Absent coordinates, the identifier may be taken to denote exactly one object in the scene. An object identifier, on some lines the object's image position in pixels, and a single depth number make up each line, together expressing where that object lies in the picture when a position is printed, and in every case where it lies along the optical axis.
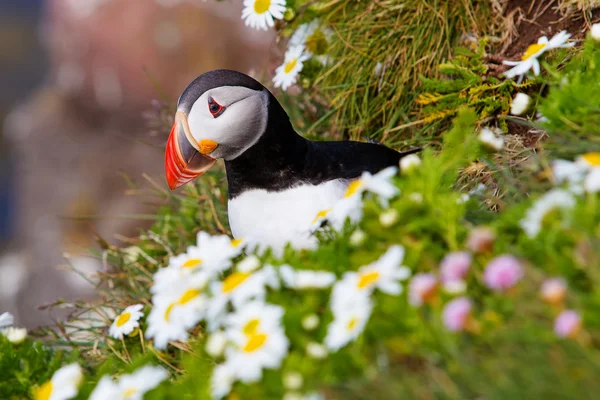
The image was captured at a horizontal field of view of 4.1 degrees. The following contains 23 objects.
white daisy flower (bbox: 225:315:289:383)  5.69
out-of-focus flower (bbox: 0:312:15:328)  5.88
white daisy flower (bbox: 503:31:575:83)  5.91
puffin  5.89
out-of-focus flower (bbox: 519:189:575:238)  5.71
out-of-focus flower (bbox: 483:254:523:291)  5.66
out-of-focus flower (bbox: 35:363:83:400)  5.75
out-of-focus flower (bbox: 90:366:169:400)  5.71
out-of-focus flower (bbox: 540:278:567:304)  5.65
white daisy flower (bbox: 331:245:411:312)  5.70
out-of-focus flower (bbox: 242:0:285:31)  6.04
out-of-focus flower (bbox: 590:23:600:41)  5.90
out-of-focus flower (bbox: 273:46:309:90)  6.08
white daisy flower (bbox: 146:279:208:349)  5.74
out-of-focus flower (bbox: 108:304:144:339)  5.88
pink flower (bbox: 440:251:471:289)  5.68
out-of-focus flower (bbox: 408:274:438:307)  5.67
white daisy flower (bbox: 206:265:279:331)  5.72
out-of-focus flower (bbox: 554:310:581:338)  5.64
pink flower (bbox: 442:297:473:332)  5.66
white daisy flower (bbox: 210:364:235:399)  5.69
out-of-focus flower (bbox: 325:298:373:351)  5.68
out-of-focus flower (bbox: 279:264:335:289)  5.73
